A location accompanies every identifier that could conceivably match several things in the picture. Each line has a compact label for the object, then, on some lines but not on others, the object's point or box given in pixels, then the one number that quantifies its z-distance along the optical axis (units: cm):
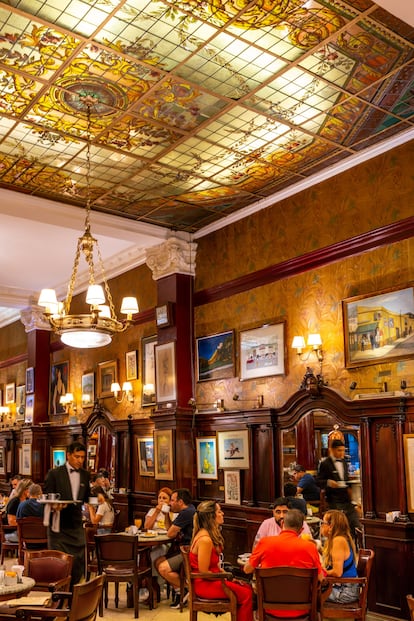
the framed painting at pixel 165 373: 1093
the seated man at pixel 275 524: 714
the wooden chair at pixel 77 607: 431
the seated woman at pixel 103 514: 995
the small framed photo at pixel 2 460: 1711
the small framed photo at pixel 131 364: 1257
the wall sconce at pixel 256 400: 952
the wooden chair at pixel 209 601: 582
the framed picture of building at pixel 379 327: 761
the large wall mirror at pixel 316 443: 798
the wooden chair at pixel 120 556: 762
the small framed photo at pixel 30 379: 1582
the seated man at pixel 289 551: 534
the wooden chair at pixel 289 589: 517
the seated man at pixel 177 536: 777
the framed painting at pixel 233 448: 967
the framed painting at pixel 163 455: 1070
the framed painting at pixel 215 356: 1034
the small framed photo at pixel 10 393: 1777
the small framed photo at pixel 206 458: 1031
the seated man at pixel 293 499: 766
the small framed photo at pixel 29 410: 1556
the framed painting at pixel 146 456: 1157
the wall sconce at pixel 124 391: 1251
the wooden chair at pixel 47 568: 567
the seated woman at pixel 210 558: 586
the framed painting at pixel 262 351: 938
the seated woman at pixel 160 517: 851
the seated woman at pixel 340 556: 593
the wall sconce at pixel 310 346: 862
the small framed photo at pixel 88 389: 1401
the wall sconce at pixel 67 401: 1453
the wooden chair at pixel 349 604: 586
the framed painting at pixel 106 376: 1324
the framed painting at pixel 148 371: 1197
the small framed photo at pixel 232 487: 970
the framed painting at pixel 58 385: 1520
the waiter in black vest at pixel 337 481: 793
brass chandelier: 717
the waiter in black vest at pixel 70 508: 686
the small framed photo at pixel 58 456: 1480
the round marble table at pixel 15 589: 489
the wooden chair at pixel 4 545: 1039
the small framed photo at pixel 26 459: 1530
